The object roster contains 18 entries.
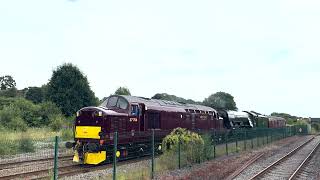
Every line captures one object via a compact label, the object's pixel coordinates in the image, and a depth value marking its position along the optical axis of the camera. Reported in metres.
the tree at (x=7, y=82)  107.16
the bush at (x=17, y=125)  34.01
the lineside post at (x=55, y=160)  9.45
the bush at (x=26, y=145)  18.82
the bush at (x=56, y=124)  36.25
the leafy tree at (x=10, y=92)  88.51
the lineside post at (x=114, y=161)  11.18
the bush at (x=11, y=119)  34.59
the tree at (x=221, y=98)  109.75
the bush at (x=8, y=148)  18.92
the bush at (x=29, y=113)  42.08
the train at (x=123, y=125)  16.36
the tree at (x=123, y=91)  60.24
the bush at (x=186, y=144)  16.75
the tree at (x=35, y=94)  87.78
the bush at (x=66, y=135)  28.12
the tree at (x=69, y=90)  49.97
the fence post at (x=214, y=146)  20.55
